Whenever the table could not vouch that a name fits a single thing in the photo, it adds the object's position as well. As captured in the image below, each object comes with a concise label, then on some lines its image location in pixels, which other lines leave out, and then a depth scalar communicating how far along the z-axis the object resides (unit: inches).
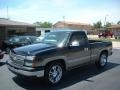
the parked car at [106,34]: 1027.4
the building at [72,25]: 2016.0
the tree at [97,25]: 2363.7
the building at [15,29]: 572.6
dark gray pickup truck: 138.1
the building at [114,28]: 1378.7
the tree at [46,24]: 2702.0
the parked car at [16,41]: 347.7
